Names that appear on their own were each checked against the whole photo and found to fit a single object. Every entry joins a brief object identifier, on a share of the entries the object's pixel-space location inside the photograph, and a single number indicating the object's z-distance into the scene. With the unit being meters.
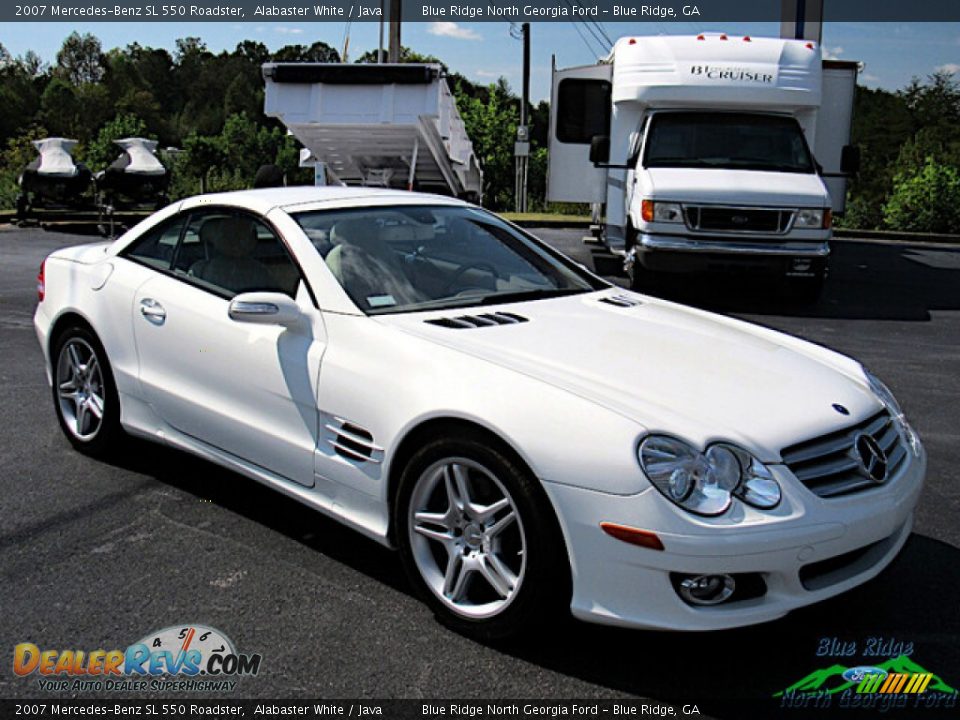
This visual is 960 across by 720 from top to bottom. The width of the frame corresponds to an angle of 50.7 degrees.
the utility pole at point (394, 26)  22.19
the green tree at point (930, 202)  23.14
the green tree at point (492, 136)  54.12
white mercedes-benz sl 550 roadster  3.01
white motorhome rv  10.75
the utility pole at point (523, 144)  33.03
